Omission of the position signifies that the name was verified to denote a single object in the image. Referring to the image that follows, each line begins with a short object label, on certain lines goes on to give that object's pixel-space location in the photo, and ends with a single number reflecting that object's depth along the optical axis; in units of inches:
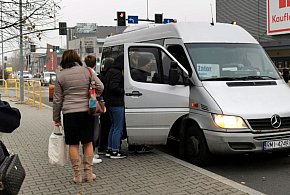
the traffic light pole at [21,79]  774.5
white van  227.9
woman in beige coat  203.6
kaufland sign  1357.0
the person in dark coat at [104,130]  288.4
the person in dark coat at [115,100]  260.2
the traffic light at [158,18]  1064.2
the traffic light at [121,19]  1095.0
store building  1923.8
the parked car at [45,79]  1699.4
